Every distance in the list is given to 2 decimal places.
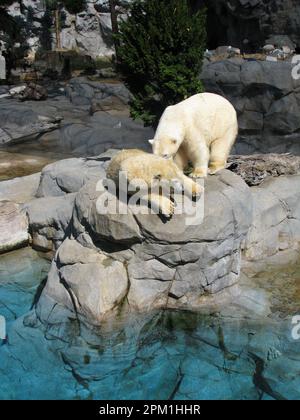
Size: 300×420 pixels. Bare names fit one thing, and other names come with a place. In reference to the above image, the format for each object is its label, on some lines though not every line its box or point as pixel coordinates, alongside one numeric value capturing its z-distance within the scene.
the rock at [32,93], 17.53
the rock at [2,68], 20.94
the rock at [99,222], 4.66
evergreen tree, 8.02
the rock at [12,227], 6.27
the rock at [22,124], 13.30
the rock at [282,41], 18.86
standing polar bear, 4.80
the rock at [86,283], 4.62
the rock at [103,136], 12.38
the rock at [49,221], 6.11
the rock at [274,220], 5.97
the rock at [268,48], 18.08
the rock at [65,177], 7.07
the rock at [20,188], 7.56
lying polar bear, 4.54
